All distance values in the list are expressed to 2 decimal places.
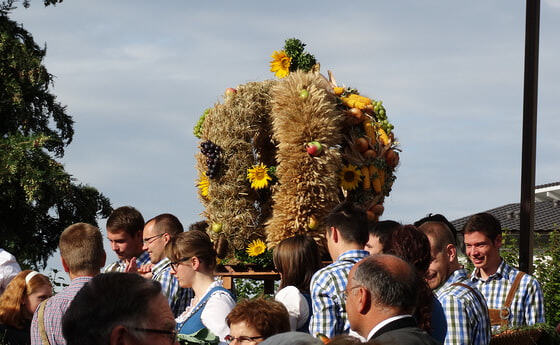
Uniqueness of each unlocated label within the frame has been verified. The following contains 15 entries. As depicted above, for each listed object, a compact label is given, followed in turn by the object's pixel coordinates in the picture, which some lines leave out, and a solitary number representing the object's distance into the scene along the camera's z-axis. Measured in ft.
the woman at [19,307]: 40.78
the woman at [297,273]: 33.37
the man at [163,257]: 37.91
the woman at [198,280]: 31.91
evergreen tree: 102.78
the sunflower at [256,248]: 50.16
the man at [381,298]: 22.50
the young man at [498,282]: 38.58
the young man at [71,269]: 30.01
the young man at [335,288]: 30.04
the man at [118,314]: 16.74
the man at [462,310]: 28.43
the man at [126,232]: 40.16
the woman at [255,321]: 27.73
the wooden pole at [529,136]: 48.83
